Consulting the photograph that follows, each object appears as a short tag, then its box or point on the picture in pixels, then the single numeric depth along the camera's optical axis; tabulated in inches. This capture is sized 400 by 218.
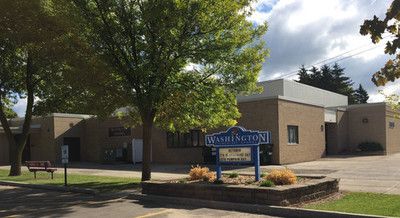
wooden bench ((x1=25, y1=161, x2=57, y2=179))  898.1
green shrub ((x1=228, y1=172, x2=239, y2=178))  605.8
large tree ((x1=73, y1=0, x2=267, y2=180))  651.5
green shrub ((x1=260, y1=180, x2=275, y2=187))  498.0
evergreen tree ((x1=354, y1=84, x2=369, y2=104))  3256.9
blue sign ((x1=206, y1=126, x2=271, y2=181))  544.1
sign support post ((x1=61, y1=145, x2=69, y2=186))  734.5
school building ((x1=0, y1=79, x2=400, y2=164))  1154.7
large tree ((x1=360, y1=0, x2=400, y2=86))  179.6
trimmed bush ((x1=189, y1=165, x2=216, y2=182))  592.0
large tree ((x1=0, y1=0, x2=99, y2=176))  717.6
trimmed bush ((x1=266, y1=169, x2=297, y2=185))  514.9
